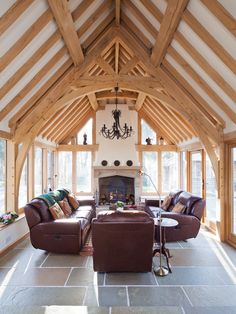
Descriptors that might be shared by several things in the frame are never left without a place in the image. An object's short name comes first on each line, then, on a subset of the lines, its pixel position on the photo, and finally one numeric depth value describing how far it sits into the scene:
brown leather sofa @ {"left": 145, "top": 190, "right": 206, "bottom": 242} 5.11
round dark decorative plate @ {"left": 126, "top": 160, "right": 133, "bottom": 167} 8.84
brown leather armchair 3.57
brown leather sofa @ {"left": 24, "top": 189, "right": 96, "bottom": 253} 4.49
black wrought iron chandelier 5.69
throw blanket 5.16
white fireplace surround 8.82
